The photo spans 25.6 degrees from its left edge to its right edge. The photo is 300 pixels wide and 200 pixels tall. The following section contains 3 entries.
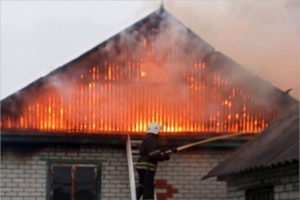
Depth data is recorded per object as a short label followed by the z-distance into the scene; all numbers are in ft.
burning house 36.86
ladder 34.37
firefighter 33.45
